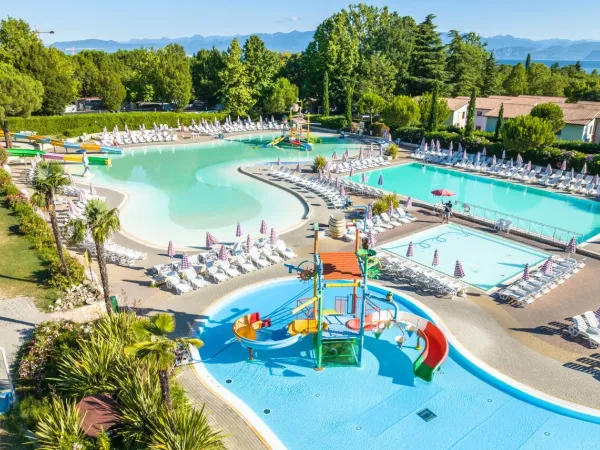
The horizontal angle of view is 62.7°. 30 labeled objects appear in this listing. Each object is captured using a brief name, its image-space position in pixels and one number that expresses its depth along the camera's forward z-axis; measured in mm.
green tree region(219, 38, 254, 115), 55719
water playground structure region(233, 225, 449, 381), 14047
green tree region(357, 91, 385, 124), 50688
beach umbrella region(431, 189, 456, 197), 25359
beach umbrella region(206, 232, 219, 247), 21562
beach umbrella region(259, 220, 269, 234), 22781
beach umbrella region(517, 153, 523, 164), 35969
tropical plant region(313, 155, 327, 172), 35156
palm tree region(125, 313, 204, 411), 9180
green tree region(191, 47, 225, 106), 62938
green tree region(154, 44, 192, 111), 55281
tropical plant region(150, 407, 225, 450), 9469
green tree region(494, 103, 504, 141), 41431
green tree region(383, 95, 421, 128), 44875
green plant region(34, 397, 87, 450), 9852
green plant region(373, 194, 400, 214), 25688
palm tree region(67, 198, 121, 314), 14249
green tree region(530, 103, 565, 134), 40494
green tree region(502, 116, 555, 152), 34844
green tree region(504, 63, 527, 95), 73688
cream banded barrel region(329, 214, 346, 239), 18203
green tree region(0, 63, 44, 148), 36469
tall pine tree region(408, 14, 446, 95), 60500
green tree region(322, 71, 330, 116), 56469
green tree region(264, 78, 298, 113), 56219
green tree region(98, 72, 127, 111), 54756
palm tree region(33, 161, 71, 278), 16844
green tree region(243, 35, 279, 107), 57625
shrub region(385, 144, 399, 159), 40031
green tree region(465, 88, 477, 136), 42531
